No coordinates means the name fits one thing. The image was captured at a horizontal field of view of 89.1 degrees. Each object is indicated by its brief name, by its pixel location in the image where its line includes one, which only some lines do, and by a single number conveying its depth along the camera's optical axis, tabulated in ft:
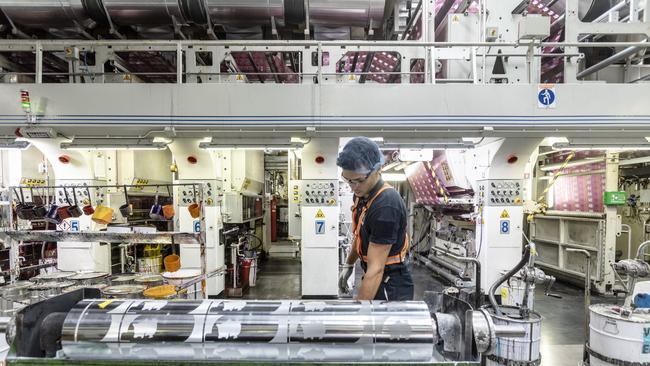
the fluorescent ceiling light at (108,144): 13.67
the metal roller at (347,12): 13.87
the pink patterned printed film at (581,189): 19.26
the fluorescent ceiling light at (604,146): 13.67
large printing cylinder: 4.08
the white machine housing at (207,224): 16.79
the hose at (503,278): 8.17
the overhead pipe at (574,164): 19.03
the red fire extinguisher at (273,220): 32.96
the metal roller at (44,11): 13.39
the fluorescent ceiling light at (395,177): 27.86
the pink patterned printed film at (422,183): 22.39
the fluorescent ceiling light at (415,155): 16.24
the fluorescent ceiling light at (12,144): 13.51
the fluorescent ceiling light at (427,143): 13.82
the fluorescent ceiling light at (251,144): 13.94
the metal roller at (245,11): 13.64
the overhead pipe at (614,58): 12.25
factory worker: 5.82
